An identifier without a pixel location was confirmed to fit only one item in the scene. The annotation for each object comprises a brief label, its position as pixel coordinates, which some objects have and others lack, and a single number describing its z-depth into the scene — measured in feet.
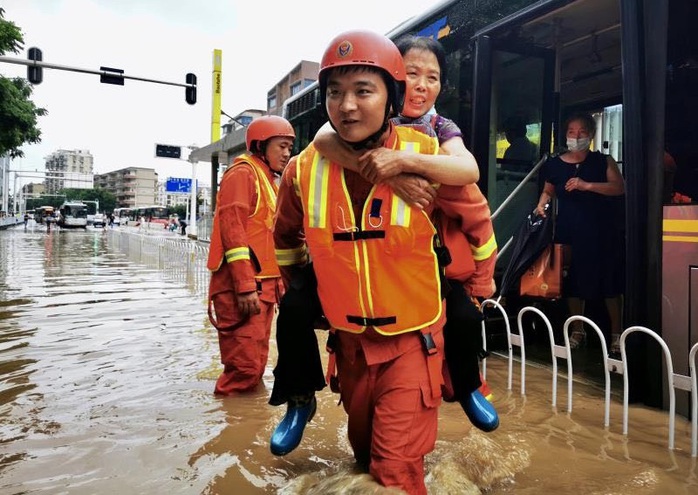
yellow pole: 87.30
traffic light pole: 49.52
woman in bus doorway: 16.26
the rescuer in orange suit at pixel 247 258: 12.67
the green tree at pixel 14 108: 51.47
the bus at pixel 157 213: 277.64
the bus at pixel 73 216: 177.68
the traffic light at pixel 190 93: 59.00
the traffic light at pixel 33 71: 50.24
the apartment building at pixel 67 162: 527.81
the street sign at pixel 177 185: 119.85
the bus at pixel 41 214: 224.66
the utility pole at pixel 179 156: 92.63
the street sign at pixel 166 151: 93.91
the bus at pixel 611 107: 11.89
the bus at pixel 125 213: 332.49
